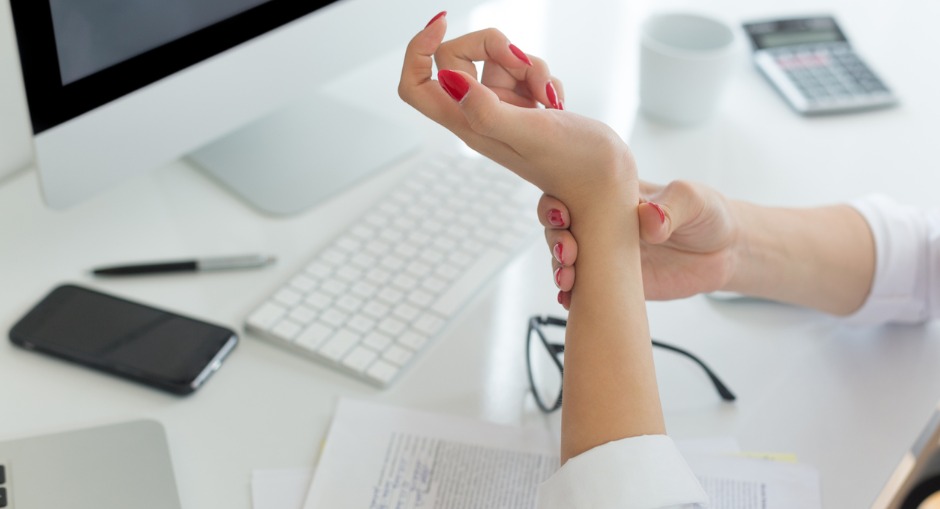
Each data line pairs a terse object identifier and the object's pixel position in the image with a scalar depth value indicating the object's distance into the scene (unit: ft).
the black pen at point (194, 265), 2.65
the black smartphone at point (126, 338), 2.35
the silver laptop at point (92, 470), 2.02
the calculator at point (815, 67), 3.56
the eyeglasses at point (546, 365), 2.41
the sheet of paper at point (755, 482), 2.16
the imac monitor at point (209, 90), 2.21
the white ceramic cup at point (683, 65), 3.24
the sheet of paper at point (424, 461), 2.13
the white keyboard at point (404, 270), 2.48
